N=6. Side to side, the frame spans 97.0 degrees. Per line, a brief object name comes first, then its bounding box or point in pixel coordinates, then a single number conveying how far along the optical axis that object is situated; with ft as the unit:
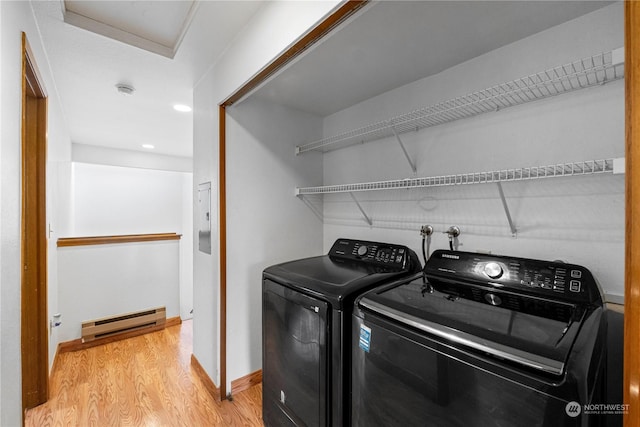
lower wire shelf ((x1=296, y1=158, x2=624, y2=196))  3.02
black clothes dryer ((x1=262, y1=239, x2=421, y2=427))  4.12
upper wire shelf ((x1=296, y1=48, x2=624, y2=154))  3.57
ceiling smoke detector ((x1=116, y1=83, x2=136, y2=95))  7.41
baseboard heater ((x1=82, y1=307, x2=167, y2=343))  9.53
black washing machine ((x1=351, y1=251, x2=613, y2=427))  2.21
